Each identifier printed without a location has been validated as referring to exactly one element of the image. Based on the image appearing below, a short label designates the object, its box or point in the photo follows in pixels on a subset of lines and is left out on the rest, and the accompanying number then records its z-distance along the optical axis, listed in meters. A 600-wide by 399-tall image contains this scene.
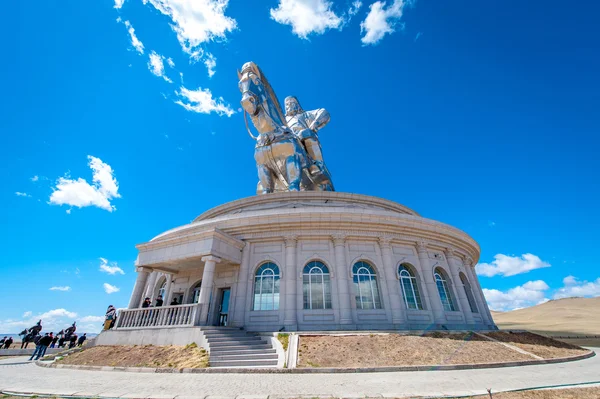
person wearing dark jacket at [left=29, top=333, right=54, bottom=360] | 17.19
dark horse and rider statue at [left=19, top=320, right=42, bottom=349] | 24.08
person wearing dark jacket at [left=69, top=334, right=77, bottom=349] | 24.91
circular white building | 14.88
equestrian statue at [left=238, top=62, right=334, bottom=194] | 23.47
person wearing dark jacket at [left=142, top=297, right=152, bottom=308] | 16.38
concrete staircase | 10.55
